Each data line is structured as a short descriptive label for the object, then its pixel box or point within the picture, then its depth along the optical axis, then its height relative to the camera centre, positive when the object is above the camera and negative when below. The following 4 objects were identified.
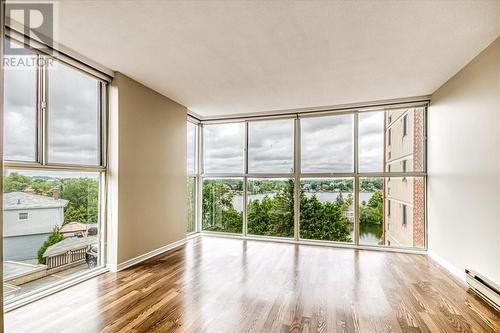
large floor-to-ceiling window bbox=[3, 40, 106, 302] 2.65 -0.05
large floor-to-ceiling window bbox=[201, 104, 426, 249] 4.90 -0.16
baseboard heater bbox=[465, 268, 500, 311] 2.67 -1.27
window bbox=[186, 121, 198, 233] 5.84 -0.15
